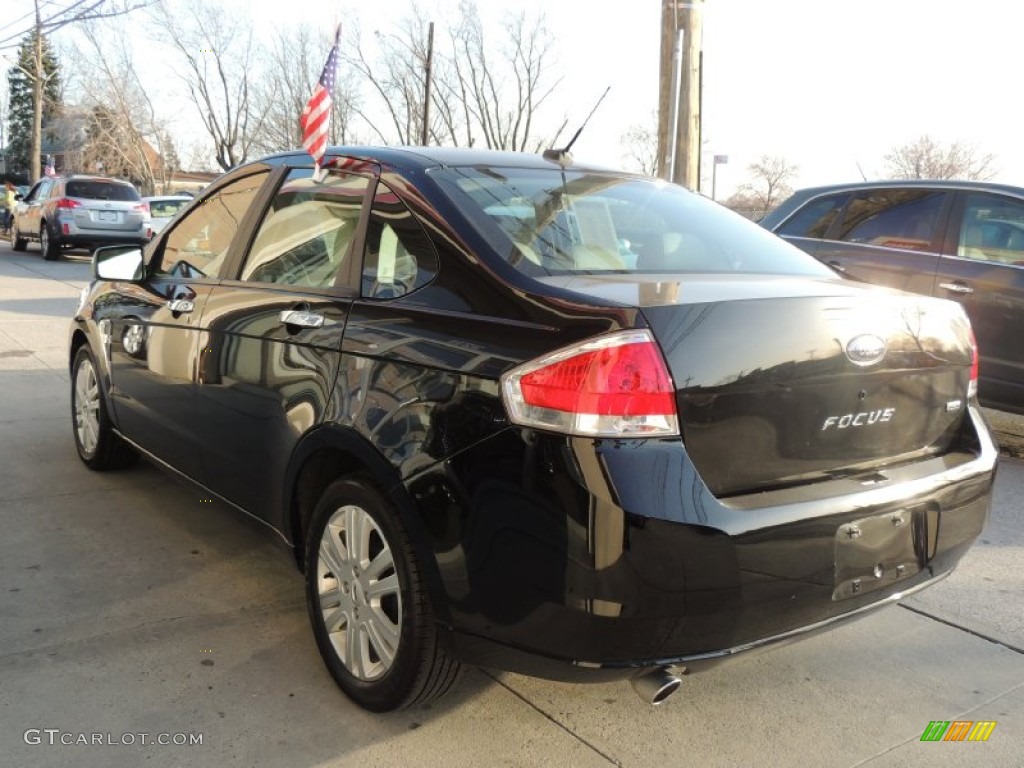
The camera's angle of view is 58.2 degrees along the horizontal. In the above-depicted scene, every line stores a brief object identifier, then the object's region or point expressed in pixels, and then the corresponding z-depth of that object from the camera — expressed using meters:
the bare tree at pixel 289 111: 46.56
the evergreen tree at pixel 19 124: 77.75
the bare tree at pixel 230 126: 50.78
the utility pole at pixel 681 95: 8.64
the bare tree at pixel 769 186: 67.19
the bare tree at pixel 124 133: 49.66
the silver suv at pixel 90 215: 18.67
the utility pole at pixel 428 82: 34.41
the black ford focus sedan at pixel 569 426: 2.17
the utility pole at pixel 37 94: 33.75
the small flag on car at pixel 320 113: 3.45
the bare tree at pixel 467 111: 46.53
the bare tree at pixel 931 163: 42.91
